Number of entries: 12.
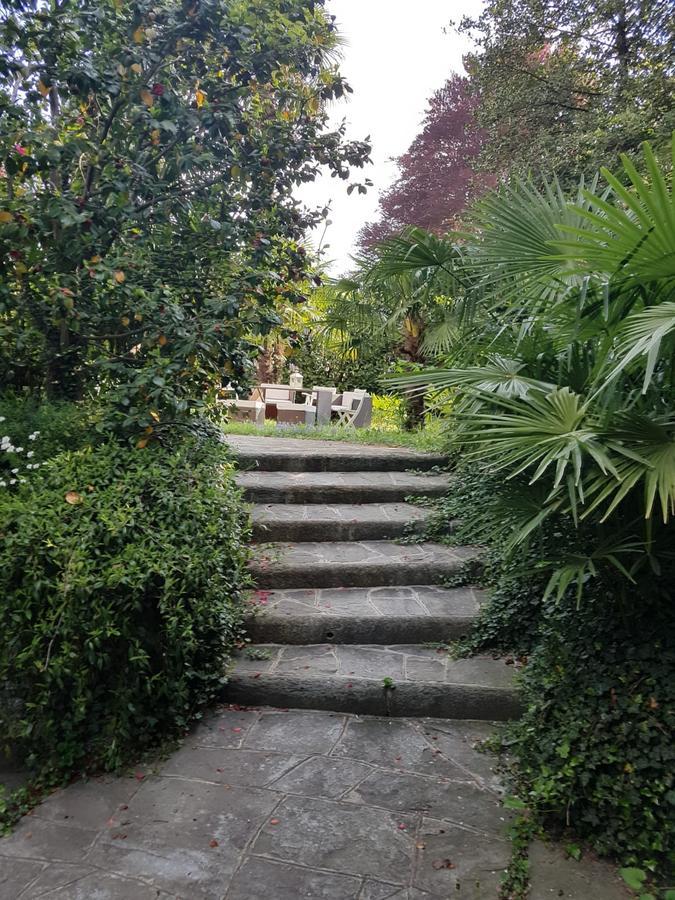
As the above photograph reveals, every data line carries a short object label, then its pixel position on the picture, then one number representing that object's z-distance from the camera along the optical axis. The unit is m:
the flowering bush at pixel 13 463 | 3.07
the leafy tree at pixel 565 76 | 7.65
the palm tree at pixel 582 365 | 2.03
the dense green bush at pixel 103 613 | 2.62
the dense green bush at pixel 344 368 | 13.20
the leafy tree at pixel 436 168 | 15.17
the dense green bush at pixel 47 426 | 3.53
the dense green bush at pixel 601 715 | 2.15
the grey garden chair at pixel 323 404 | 11.40
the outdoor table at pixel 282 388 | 12.67
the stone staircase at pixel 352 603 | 3.15
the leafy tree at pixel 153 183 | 3.28
